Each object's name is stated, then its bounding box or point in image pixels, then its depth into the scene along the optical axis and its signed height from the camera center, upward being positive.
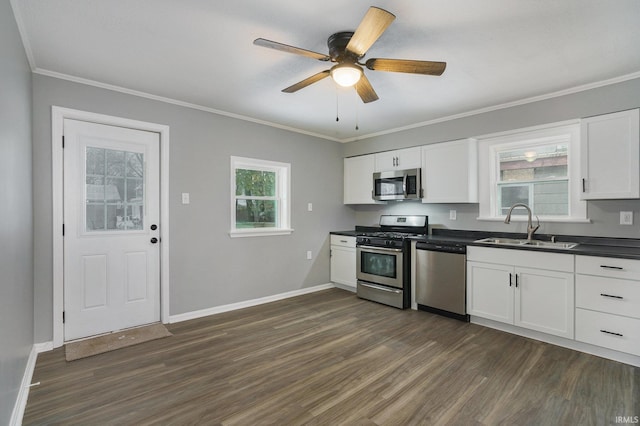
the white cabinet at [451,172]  3.86 +0.51
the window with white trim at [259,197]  4.10 +0.19
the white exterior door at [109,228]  2.96 -0.17
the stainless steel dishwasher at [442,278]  3.50 -0.77
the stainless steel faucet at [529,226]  3.35 -0.15
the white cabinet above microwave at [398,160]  4.35 +0.75
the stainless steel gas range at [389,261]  3.98 -0.66
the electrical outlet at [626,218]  2.93 -0.06
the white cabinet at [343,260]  4.71 -0.75
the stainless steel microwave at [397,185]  4.29 +0.38
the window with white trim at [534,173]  3.28 +0.44
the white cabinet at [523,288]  2.84 -0.75
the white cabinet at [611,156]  2.76 +0.51
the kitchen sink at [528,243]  3.12 -0.33
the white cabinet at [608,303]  2.50 -0.75
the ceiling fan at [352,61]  1.90 +1.02
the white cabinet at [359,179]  4.93 +0.52
